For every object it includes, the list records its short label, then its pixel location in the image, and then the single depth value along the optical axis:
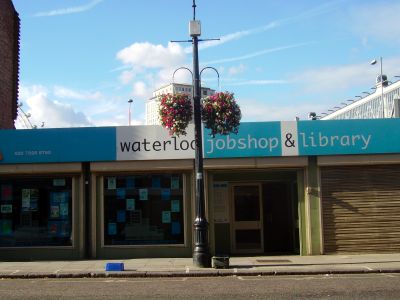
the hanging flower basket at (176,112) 14.39
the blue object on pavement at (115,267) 13.27
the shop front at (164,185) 16.36
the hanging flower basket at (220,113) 14.52
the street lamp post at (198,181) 13.93
